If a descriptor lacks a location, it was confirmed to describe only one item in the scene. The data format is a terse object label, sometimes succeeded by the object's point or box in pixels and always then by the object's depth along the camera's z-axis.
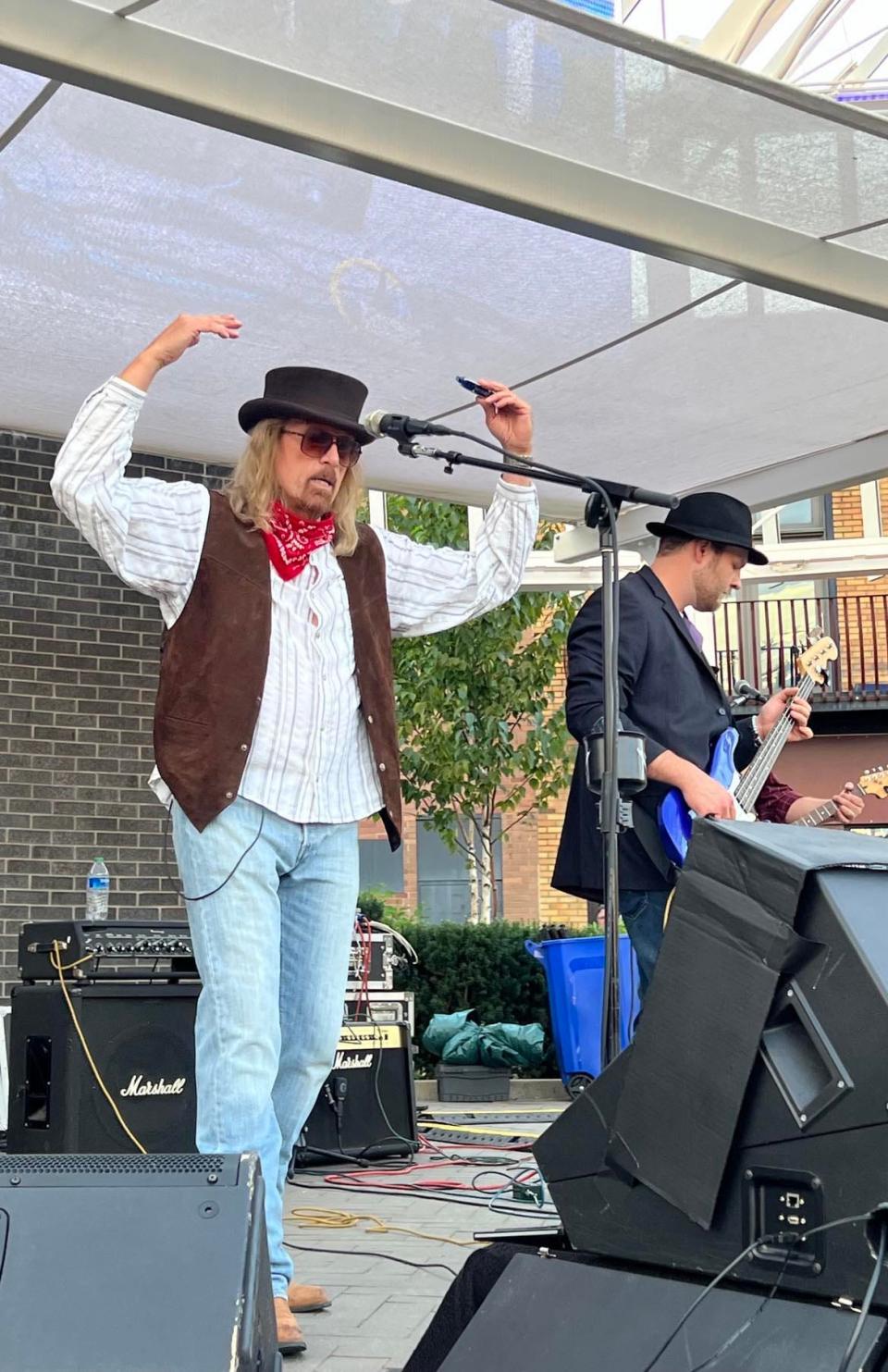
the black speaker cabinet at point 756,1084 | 1.74
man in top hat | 2.84
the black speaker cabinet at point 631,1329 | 1.71
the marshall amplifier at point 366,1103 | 6.04
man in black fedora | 3.63
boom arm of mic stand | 3.03
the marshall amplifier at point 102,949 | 4.80
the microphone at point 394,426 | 3.14
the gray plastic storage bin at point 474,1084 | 8.48
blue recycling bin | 8.35
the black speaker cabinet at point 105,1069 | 4.61
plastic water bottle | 7.06
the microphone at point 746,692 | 4.56
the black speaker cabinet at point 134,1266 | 1.77
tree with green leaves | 12.76
